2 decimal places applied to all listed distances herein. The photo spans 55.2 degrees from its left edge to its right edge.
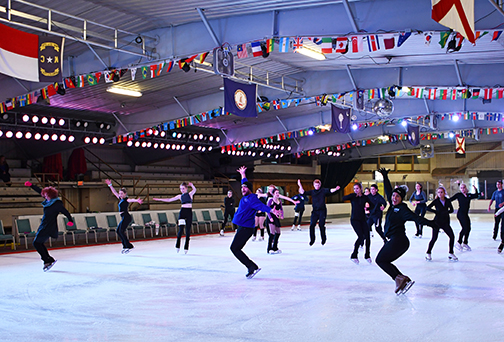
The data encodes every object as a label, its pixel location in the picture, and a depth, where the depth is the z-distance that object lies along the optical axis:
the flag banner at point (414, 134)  20.27
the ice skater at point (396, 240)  6.54
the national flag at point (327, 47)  9.60
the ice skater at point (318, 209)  11.97
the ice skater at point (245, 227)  7.96
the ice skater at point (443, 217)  9.70
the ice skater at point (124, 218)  11.61
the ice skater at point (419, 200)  14.24
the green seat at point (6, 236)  12.80
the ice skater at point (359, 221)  9.62
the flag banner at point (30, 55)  8.02
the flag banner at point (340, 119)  15.98
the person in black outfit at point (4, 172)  18.78
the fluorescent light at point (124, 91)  14.85
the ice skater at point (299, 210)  19.93
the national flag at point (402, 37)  8.63
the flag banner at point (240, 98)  11.94
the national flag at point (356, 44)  9.02
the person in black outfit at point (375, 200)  12.46
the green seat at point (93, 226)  15.23
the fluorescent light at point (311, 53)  11.73
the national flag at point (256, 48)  9.79
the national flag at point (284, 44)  9.53
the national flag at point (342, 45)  9.16
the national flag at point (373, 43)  8.89
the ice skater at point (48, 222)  9.16
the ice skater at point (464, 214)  11.37
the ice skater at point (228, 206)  17.45
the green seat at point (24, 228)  13.30
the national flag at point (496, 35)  8.25
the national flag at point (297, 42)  9.54
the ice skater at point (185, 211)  11.32
